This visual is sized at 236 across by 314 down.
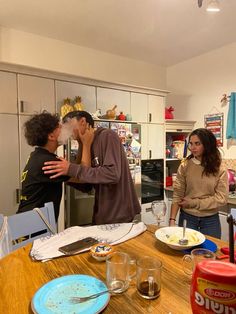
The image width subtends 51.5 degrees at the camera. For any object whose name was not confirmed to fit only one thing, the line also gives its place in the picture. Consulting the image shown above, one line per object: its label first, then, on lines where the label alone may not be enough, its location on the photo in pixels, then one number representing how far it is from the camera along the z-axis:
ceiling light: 1.76
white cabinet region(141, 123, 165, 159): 3.40
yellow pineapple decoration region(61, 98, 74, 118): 2.69
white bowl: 1.13
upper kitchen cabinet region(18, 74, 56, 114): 2.53
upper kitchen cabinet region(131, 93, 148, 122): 3.34
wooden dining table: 0.77
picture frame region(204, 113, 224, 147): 3.35
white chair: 1.35
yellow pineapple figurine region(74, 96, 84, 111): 2.78
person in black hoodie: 1.53
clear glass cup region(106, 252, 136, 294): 0.87
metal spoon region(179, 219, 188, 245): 1.15
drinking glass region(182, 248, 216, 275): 0.93
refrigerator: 2.64
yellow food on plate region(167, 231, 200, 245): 1.17
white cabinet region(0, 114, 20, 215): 2.44
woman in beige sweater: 1.93
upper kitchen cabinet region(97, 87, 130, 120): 3.09
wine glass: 1.38
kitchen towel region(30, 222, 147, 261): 1.13
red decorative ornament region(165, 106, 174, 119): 3.71
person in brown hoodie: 1.49
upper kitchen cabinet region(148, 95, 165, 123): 3.47
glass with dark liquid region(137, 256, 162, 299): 0.82
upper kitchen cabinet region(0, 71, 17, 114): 2.42
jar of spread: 0.53
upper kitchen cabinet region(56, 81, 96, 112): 2.77
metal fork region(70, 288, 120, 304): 0.80
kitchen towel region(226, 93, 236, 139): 3.11
